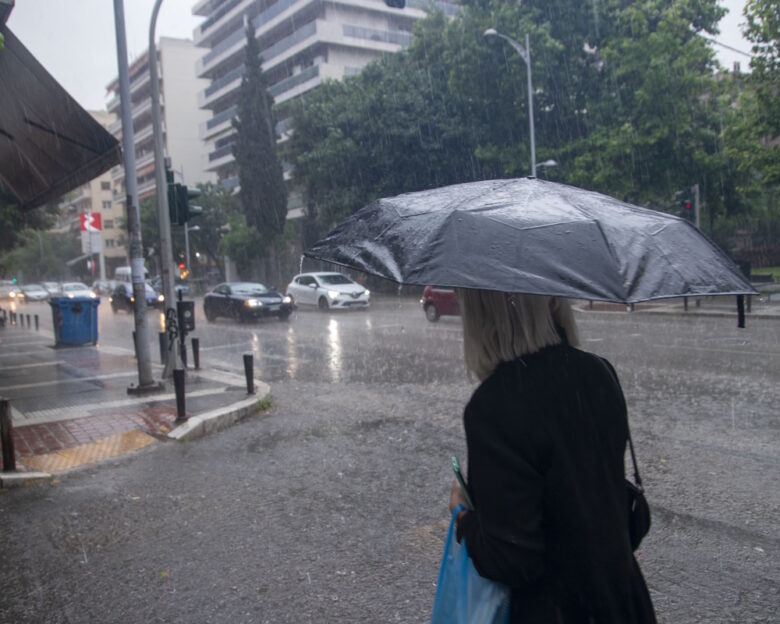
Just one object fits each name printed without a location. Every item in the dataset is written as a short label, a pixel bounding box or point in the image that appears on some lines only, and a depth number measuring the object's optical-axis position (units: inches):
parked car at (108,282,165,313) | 1301.7
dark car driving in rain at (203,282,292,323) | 927.0
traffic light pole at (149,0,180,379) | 452.8
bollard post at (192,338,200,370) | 506.4
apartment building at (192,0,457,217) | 2123.5
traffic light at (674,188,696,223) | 919.7
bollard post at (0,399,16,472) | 245.8
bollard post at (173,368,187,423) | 323.0
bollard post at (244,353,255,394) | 383.9
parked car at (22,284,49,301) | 2326.5
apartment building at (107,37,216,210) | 3036.4
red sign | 1935.3
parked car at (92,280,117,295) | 2325.8
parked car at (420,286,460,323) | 820.6
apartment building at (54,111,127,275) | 3774.6
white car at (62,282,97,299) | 1936.5
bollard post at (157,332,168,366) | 498.6
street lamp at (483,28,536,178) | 1004.5
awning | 364.8
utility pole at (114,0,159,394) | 405.1
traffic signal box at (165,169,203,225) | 470.6
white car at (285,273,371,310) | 1063.0
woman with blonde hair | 65.5
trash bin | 701.3
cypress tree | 1802.4
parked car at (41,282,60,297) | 2440.3
